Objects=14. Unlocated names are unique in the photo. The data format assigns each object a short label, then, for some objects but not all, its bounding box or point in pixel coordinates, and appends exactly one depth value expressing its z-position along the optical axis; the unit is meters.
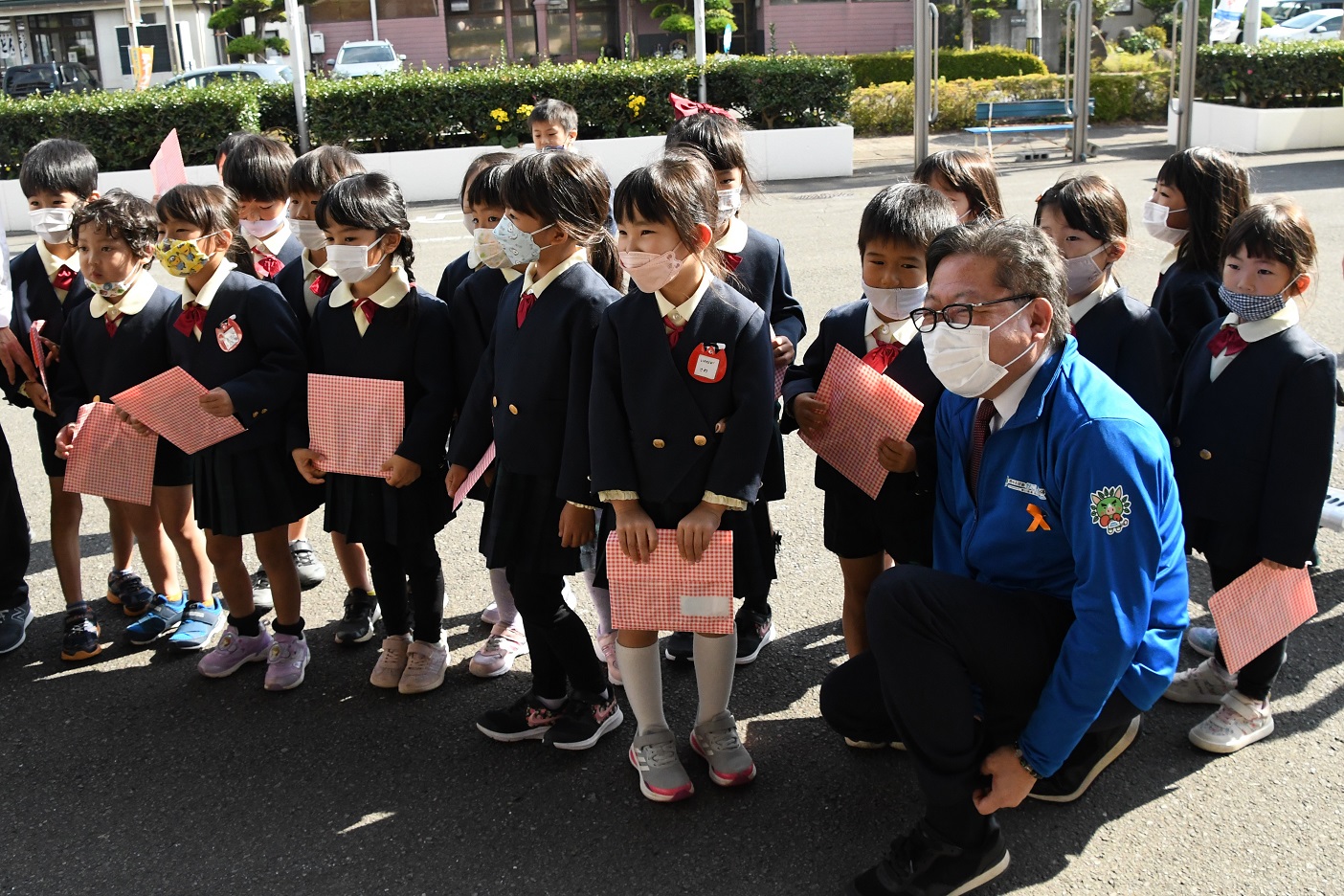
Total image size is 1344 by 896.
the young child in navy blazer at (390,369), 3.39
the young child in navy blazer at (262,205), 4.12
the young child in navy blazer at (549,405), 3.02
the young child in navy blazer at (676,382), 2.79
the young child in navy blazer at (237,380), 3.50
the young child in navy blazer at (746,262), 3.64
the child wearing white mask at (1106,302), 3.11
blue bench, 16.19
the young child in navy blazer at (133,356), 3.62
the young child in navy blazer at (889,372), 3.02
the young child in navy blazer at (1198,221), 3.51
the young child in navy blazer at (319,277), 3.86
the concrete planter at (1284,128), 15.56
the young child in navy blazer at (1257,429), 2.93
